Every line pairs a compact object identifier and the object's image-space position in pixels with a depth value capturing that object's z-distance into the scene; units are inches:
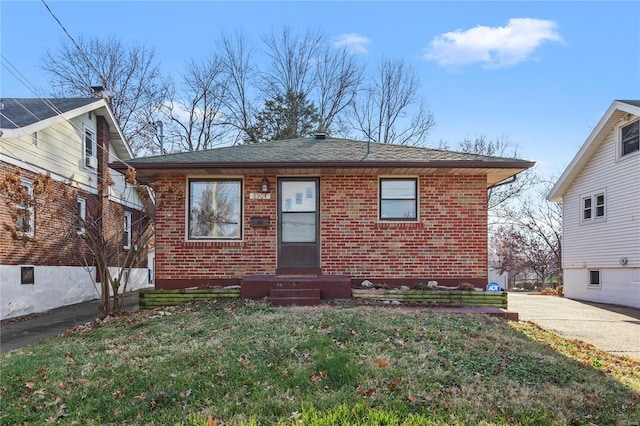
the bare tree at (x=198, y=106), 1023.6
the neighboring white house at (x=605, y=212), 543.8
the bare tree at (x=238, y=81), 1029.8
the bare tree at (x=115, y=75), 901.2
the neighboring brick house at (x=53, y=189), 427.8
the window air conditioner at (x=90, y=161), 588.7
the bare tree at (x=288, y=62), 1025.5
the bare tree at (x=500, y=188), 1131.3
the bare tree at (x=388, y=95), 1041.5
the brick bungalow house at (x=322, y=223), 399.9
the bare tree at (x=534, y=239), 1067.9
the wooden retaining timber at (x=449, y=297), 355.9
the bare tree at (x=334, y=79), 1032.8
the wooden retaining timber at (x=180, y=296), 369.7
